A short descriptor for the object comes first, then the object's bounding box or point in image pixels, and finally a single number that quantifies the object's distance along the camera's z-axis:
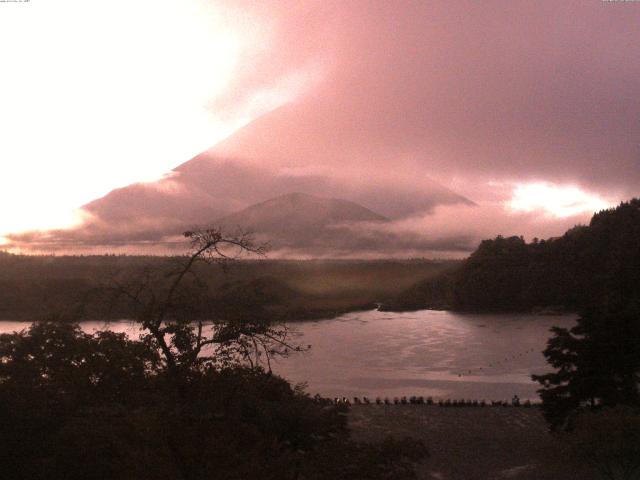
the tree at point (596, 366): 13.85
